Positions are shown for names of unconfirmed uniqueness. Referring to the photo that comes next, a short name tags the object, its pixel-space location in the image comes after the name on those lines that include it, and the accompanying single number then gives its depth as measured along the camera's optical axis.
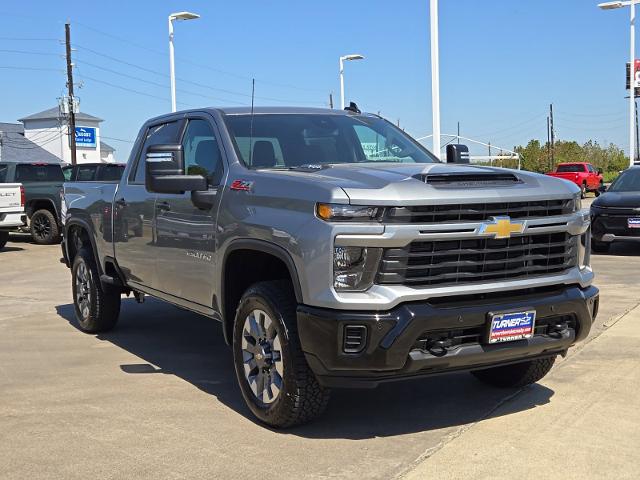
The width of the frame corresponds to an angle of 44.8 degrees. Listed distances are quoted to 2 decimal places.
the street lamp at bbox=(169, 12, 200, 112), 22.53
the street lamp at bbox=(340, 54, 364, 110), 28.33
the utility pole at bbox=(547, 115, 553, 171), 62.81
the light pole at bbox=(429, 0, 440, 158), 14.41
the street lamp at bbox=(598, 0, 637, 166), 28.42
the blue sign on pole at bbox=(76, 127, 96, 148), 79.06
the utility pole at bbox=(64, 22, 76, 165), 43.22
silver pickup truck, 3.99
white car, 15.82
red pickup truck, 38.22
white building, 80.94
